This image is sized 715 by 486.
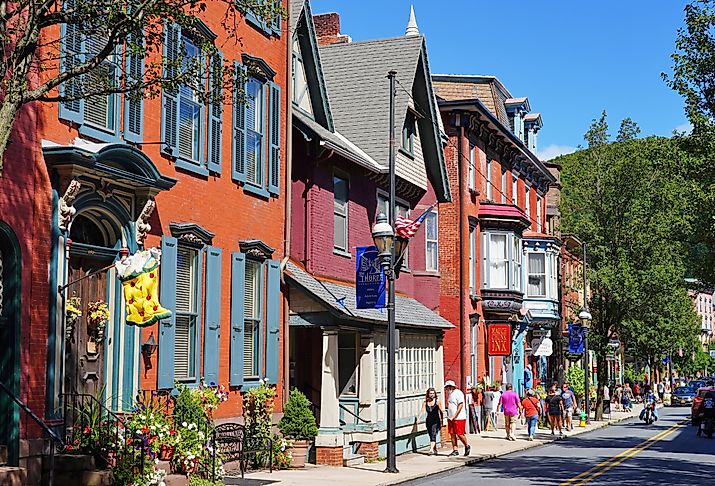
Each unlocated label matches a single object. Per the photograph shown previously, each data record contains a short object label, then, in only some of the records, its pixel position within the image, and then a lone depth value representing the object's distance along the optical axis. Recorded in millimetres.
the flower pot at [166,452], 15297
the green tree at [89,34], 9727
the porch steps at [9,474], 12562
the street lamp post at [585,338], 42562
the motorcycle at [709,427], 35344
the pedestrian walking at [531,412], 32062
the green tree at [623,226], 47844
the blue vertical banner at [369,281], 21391
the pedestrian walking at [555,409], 34781
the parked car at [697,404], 37856
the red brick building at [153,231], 13703
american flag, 22328
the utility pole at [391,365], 20625
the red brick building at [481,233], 36219
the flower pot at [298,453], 20703
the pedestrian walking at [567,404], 36688
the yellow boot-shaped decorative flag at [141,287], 14133
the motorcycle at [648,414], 44625
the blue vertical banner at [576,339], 42531
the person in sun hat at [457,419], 25297
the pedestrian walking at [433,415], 25609
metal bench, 18281
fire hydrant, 42000
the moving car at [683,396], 71312
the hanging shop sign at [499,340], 37969
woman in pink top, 31344
